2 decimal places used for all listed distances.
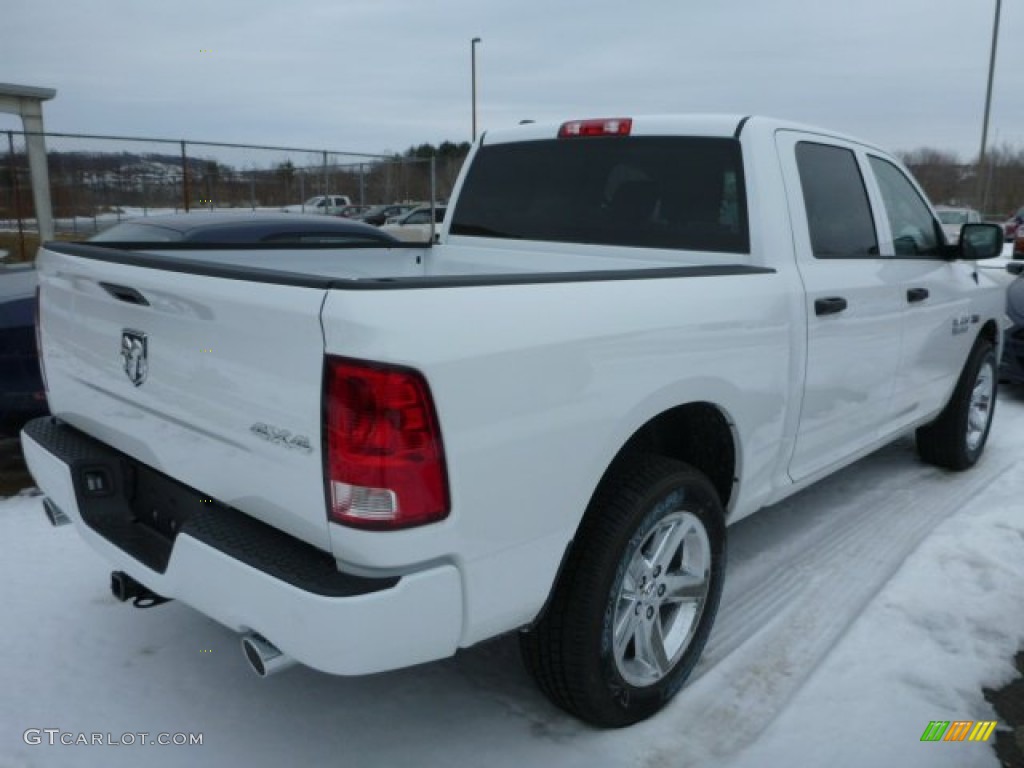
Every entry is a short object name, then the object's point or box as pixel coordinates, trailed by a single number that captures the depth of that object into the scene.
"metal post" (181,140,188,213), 15.11
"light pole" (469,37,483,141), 30.14
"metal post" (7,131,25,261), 13.65
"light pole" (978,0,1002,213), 24.52
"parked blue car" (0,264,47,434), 4.43
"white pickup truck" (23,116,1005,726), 1.83
